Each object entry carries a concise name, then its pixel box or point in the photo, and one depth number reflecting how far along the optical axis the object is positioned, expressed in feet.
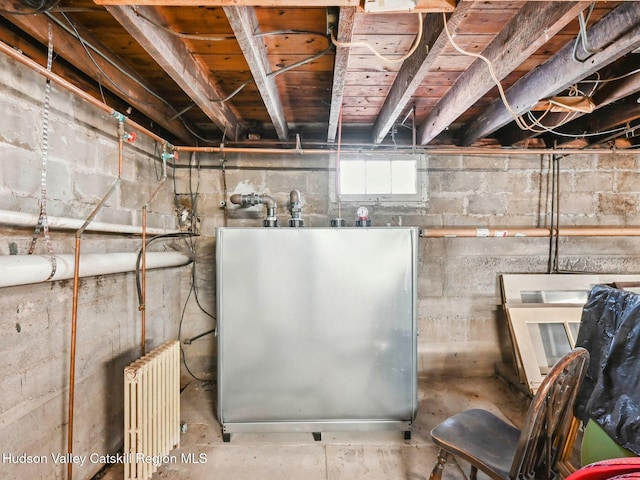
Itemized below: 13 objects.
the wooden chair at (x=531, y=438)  3.46
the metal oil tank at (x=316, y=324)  5.71
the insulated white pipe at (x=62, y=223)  3.40
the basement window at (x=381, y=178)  7.93
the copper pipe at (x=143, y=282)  5.40
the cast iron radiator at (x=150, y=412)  4.53
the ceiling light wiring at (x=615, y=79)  4.22
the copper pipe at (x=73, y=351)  3.98
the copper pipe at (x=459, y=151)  6.78
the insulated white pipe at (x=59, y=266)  3.17
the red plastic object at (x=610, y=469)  1.70
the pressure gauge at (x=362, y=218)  6.31
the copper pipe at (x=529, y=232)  7.35
